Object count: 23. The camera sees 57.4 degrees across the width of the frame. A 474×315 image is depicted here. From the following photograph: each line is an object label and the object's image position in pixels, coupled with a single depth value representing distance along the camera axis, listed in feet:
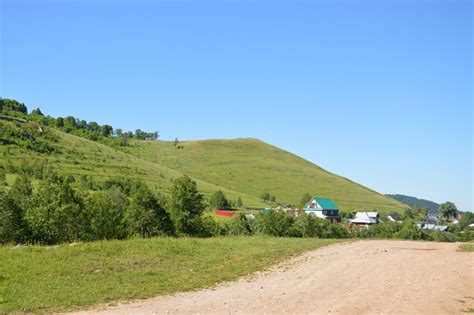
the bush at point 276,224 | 215.90
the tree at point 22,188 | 156.56
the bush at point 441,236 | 274.20
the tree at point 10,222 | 117.08
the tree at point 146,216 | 165.48
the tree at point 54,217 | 121.39
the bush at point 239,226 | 229.31
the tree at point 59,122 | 611.47
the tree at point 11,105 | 606.14
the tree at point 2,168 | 305.73
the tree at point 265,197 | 505.25
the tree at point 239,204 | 409.28
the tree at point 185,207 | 181.88
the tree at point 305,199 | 451.44
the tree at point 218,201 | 376.27
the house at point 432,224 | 386.89
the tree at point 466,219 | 478.39
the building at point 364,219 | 381.40
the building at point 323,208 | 374.63
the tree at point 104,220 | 132.16
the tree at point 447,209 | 550.36
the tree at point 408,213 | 511.89
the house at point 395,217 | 475.72
